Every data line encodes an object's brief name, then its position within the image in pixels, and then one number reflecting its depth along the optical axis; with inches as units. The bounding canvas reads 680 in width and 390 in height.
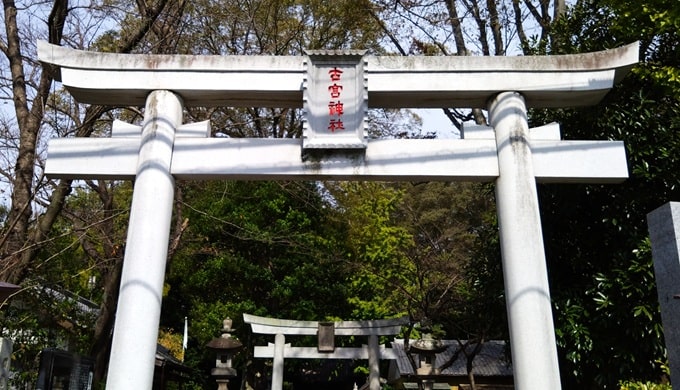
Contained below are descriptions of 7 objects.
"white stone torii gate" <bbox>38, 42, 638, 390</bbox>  210.8
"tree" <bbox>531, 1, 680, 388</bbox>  259.4
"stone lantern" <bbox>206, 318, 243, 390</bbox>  446.0
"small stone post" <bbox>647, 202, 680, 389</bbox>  148.6
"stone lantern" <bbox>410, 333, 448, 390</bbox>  419.8
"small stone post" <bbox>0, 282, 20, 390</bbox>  224.7
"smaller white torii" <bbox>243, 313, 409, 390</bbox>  450.4
